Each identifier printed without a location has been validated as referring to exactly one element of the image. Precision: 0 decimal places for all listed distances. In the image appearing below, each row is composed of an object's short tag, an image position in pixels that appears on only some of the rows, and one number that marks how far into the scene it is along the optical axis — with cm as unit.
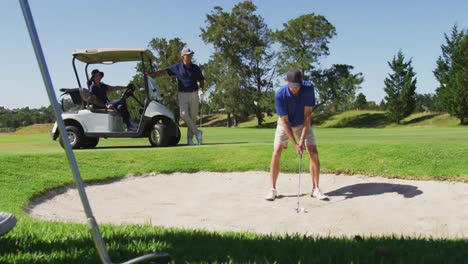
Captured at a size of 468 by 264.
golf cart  1226
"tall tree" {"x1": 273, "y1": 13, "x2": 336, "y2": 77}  5753
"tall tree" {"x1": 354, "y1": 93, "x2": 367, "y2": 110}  8396
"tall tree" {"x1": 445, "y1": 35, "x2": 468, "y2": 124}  4222
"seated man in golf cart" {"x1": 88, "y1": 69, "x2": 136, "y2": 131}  1233
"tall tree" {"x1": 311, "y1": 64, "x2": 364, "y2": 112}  5550
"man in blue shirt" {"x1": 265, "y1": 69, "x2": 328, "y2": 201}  741
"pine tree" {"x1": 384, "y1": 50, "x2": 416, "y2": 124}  4822
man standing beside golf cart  1212
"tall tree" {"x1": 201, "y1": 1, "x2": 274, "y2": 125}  6222
